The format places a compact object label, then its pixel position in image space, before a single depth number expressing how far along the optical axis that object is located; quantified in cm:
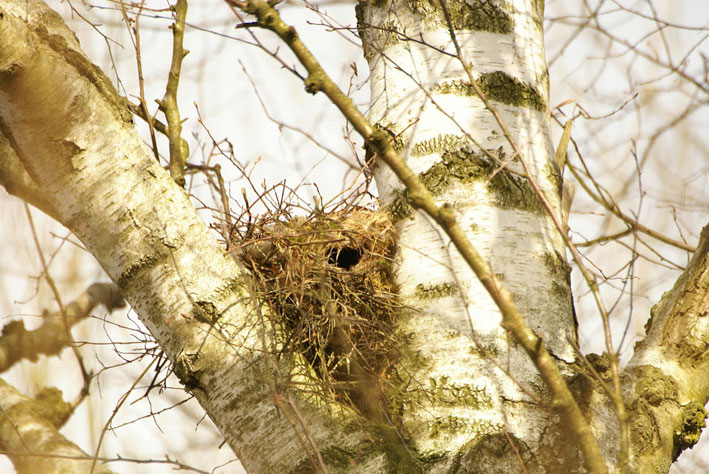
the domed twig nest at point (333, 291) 1533
